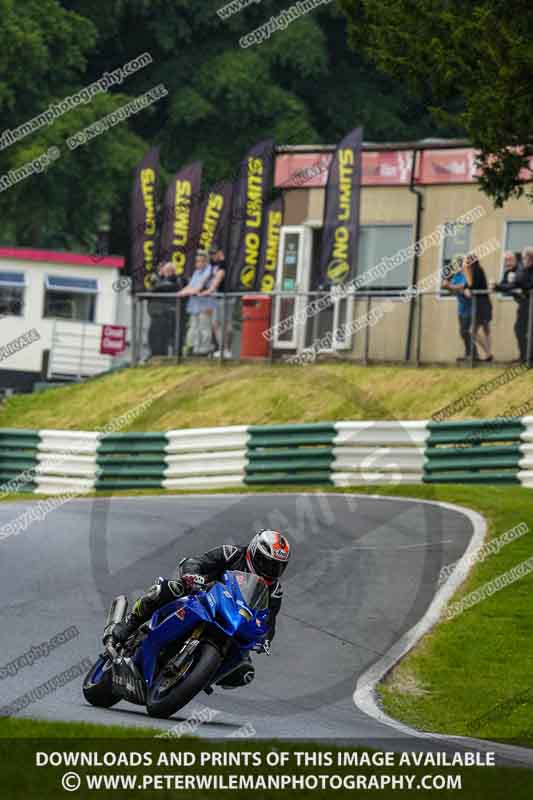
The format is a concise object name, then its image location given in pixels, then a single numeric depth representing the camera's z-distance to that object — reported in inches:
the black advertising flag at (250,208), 1224.2
